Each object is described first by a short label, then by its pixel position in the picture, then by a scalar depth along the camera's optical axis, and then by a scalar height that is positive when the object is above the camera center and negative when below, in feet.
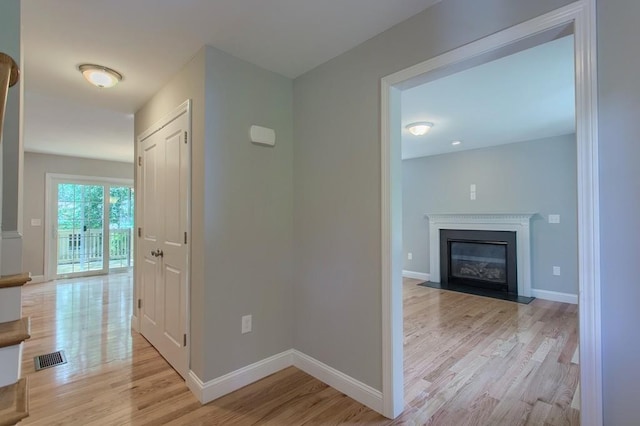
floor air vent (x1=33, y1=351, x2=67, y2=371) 7.90 -3.94
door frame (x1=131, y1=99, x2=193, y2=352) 7.03 +0.21
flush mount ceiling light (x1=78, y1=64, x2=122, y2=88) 7.49 +3.62
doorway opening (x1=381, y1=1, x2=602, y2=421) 3.84 +0.52
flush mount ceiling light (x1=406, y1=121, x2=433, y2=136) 11.96 +3.54
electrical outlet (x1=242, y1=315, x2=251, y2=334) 7.18 -2.61
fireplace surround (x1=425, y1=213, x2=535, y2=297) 14.82 -0.71
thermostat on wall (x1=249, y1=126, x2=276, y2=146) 7.34 +2.01
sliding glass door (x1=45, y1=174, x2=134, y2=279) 19.13 -0.64
